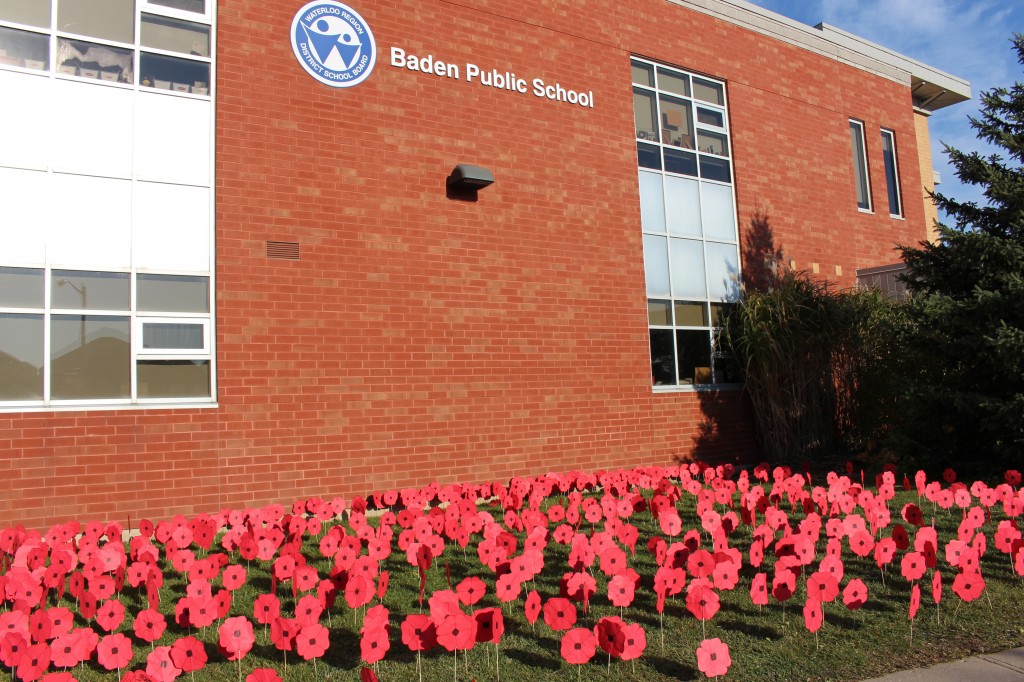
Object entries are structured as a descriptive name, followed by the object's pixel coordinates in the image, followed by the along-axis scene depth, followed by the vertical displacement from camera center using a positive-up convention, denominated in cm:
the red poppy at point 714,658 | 353 -108
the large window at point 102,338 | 778 +107
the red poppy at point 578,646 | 364 -103
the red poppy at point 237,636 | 384 -97
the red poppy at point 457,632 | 361 -93
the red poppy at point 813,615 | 406 -104
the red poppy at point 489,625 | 370 -94
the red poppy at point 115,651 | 380 -100
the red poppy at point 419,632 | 372 -96
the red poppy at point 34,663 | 352 -97
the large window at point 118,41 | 816 +427
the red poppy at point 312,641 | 374 -98
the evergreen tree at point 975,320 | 880 +94
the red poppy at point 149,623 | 407 -94
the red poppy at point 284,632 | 380 -94
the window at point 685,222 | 1216 +308
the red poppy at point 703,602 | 422 -99
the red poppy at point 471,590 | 432 -90
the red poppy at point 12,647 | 359 -90
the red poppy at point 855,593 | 435 -101
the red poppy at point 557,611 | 390 -94
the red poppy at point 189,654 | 352 -96
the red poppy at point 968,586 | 446 -103
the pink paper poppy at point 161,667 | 342 -97
